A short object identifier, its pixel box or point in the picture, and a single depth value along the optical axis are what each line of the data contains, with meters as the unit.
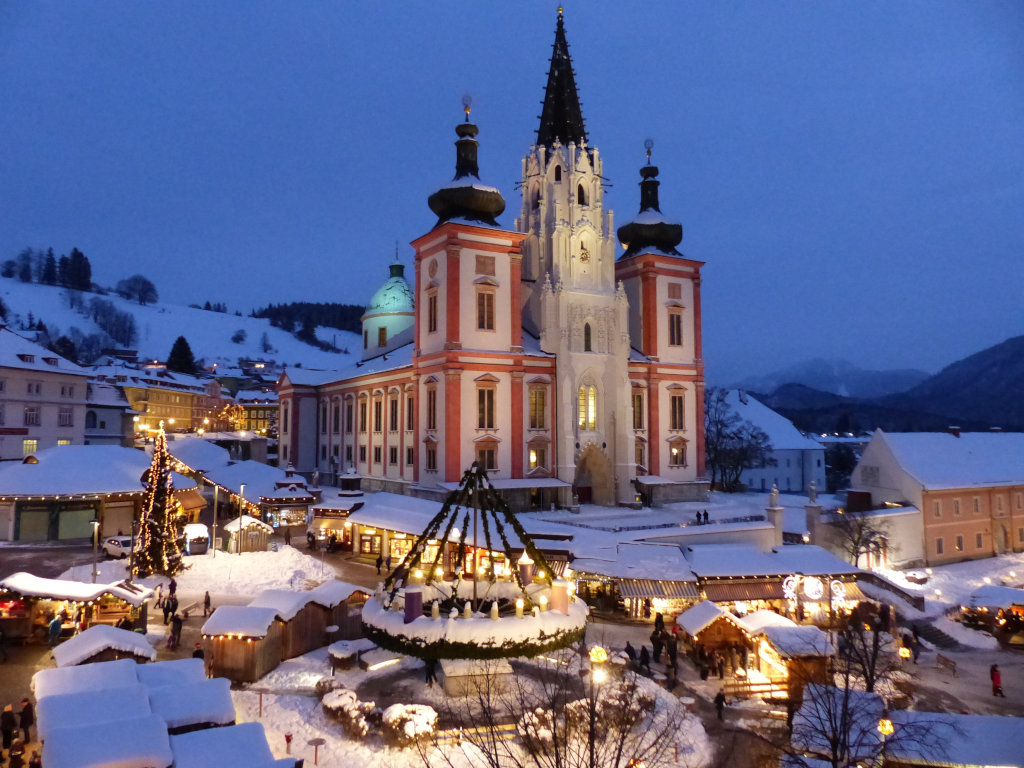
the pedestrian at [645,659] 21.06
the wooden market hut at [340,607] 22.14
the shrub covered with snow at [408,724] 15.43
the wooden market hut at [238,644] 18.78
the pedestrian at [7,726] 14.34
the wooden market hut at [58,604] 20.56
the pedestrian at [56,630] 20.69
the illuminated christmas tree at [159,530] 27.69
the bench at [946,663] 23.74
